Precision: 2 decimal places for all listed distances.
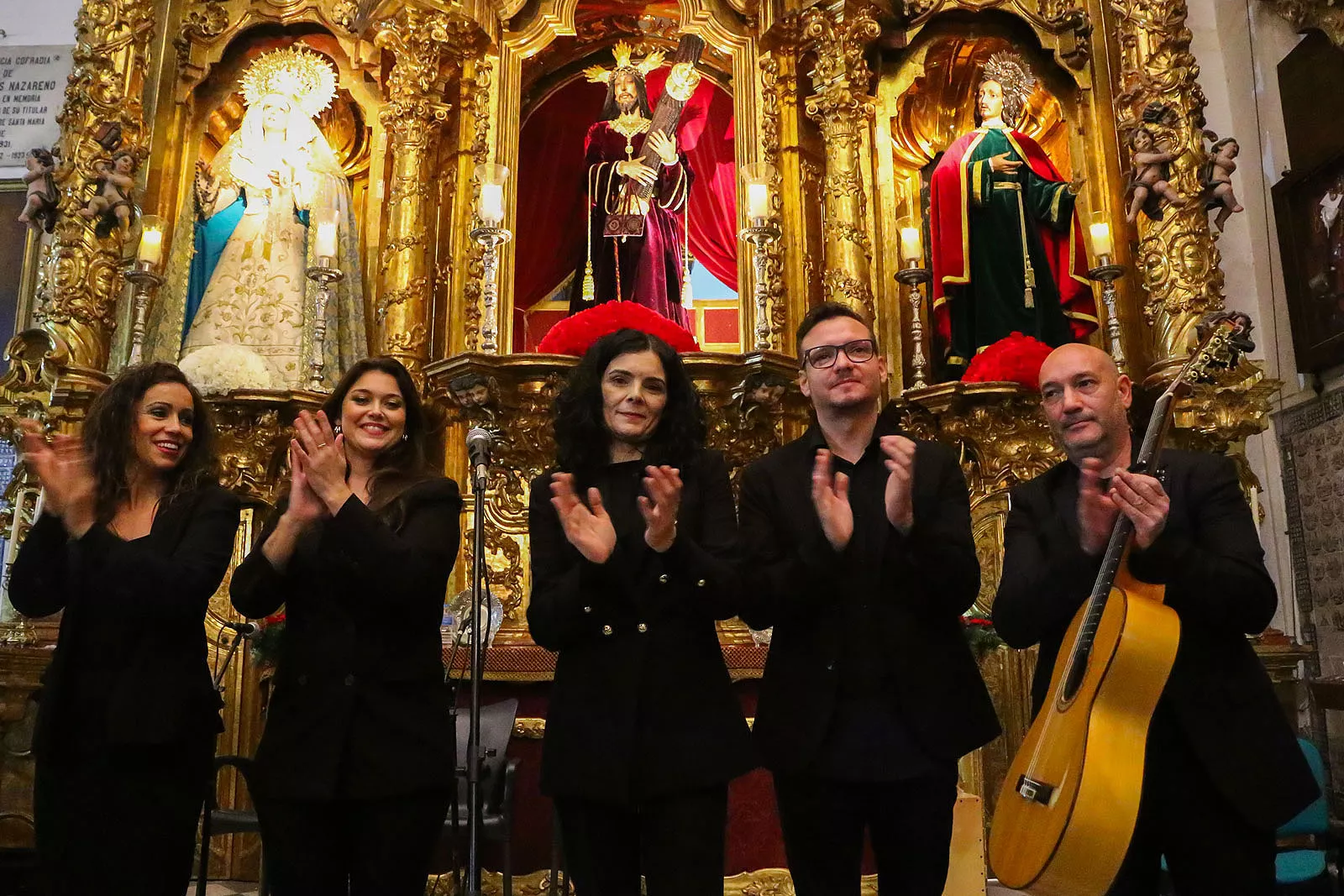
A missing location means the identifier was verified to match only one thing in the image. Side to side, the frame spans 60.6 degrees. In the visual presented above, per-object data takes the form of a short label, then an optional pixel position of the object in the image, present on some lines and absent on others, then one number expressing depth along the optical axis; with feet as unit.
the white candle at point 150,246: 16.61
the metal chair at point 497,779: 11.90
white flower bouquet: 16.28
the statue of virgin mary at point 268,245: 17.51
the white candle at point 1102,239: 16.48
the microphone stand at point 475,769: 7.46
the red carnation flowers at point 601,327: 15.17
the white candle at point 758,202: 16.40
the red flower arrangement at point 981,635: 13.88
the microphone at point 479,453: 8.33
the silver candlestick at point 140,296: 16.44
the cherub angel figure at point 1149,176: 16.79
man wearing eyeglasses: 6.77
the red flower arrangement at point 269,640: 12.80
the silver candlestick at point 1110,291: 16.10
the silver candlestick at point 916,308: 16.67
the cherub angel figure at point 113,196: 16.89
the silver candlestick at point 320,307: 16.60
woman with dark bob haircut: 6.61
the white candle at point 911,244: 16.92
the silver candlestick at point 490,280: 15.58
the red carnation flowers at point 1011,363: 15.69
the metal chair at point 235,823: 11.96
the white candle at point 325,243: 16.72
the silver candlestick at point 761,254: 16.26
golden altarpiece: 15.47
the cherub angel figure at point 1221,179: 16.63
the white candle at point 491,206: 16.07
